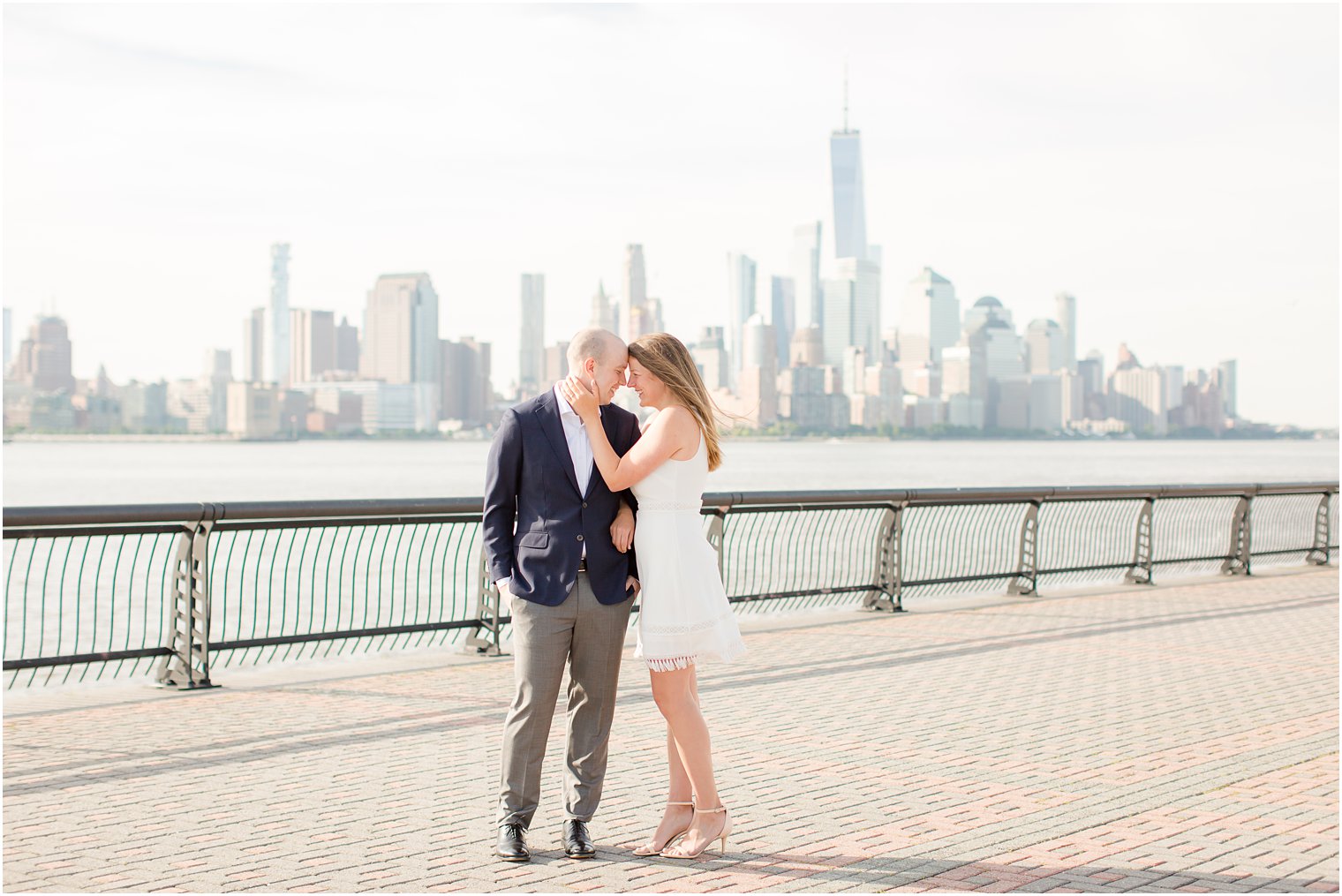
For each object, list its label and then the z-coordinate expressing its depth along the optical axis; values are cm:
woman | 527
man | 523
